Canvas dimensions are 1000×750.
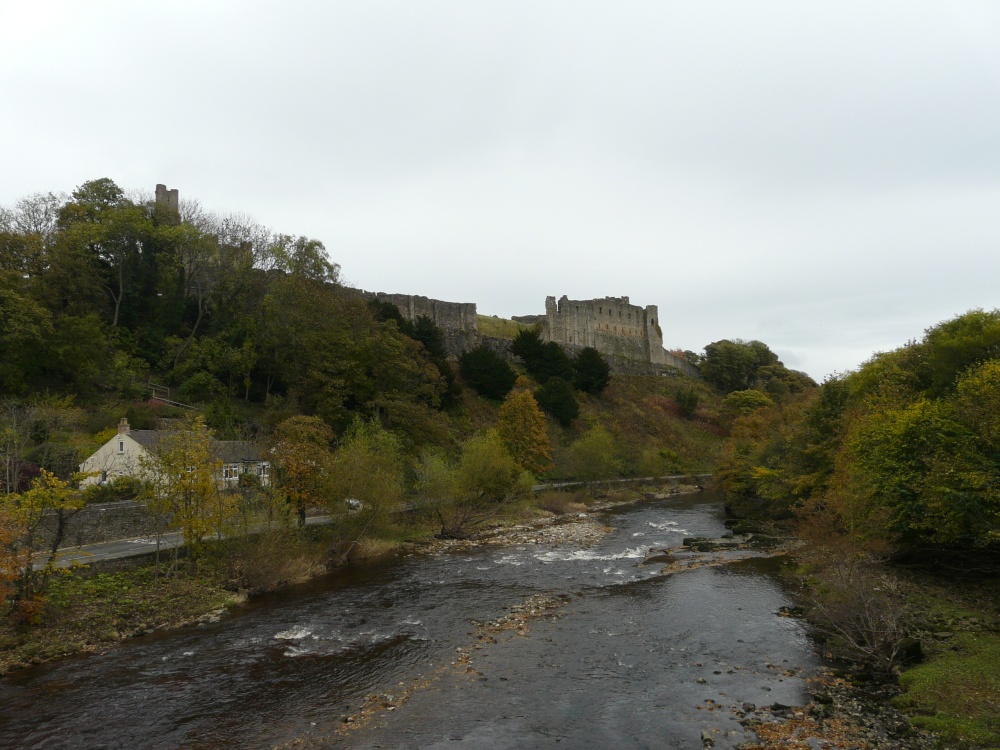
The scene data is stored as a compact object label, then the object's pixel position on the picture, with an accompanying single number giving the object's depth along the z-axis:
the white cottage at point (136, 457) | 29.14
